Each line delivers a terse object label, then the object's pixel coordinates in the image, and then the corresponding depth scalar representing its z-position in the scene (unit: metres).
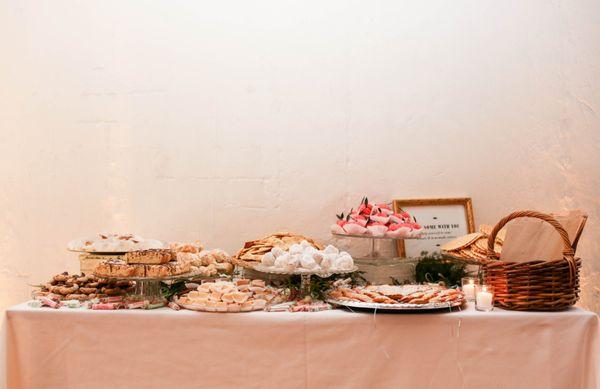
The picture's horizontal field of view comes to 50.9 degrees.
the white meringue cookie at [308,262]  2.58
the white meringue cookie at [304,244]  2.77
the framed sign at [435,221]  3.32
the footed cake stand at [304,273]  2.56
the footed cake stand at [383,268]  2.89
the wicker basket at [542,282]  2.38
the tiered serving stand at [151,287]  2.50
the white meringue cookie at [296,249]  2.68
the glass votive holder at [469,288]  2.64
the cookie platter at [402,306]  2.36
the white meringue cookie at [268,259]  2.67
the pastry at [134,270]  2.49
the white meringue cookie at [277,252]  2.70
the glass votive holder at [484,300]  2.43
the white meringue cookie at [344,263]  2.59
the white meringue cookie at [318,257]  2.63
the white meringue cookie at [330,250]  2.70
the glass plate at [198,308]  2.44
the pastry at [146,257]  2.53
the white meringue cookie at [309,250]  2.66
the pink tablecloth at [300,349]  2.37
